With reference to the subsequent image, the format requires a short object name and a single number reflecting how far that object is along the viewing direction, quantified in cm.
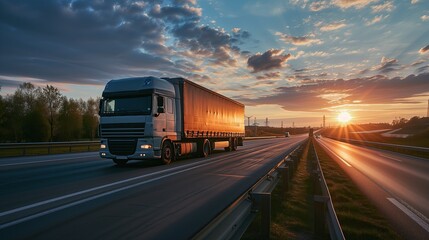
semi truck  1346
